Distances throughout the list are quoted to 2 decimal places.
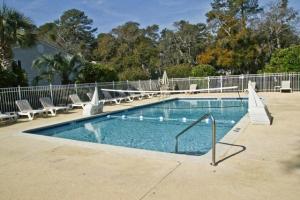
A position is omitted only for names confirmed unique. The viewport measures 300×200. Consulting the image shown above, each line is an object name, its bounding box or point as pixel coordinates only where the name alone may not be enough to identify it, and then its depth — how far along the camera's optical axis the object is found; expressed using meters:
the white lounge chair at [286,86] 19.94
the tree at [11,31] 14.67
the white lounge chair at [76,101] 15.34
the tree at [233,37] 30.31
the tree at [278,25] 31.06
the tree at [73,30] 50.84
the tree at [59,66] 17.62
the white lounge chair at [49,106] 13.28
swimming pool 8.38
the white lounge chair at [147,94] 21.19
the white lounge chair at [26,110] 12.30
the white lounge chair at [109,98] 17.66
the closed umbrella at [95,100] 12.88
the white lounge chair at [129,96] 19.35
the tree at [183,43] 41.84
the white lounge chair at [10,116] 11.38
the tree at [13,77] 14.21
